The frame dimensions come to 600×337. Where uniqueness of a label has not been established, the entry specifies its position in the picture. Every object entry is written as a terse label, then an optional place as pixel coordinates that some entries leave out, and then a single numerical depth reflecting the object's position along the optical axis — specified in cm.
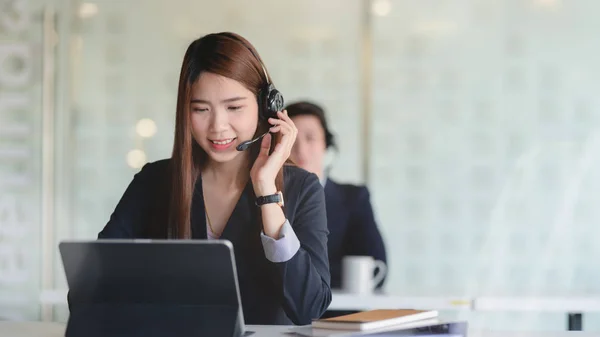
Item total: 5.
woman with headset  359
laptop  279
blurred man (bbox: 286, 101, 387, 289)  716
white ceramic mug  667
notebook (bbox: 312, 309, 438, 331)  278
